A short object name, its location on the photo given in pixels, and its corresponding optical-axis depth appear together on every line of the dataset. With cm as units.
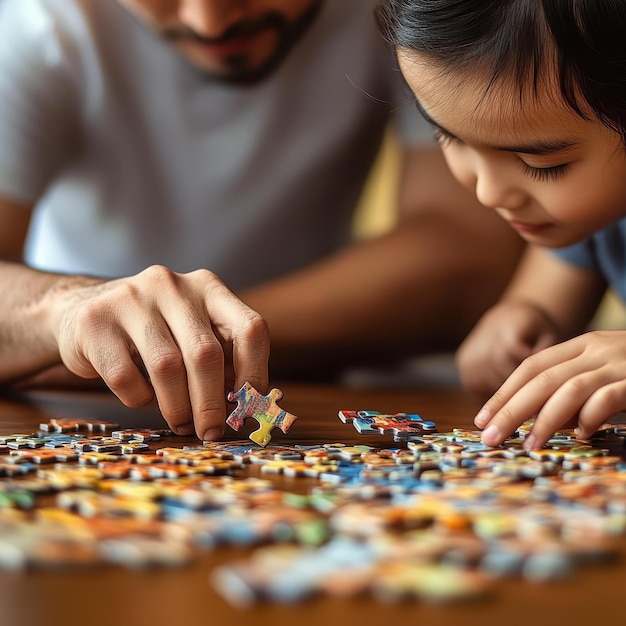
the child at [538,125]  100
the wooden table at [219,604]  47
